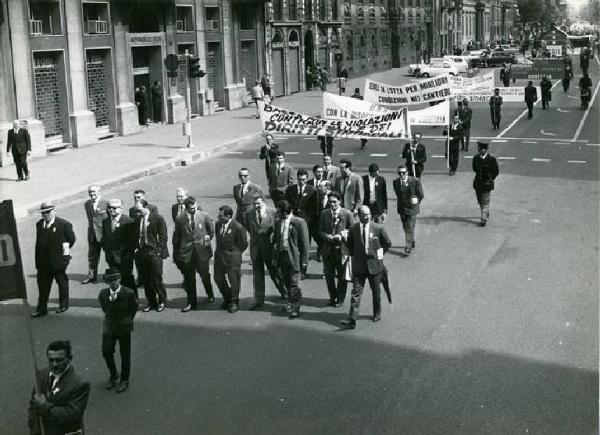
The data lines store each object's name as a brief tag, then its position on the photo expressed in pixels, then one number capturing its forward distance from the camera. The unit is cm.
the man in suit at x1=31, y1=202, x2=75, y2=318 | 1165
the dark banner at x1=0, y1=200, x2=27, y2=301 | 686
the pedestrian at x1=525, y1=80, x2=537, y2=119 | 3325
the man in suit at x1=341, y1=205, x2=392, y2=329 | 1088
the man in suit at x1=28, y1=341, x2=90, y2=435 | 618
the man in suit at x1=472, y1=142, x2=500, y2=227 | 1631
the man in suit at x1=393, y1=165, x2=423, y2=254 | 1455
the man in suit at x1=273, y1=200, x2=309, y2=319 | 1138
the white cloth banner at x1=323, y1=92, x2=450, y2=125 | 2056
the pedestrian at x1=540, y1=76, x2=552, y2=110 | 3781
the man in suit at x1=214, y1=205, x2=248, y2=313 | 1162
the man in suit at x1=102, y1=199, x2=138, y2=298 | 1177
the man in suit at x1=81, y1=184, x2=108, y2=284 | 1298
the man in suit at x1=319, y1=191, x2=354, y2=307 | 1186
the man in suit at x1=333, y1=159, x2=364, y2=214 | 1420
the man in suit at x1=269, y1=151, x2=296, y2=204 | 1591
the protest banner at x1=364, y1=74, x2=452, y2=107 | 2220
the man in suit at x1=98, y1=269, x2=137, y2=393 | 892
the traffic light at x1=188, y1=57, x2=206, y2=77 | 2897
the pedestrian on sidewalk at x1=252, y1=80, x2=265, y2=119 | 3844
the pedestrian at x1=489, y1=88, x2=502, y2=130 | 3027
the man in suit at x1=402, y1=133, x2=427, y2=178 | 1947
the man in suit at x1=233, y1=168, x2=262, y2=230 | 1405
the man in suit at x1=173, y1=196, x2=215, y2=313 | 1172
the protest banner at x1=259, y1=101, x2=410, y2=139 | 1970
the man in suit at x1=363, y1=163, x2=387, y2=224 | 1452
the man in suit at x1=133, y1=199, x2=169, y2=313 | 1156
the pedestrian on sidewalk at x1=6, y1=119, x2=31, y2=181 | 2245
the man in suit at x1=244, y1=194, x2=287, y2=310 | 1186
